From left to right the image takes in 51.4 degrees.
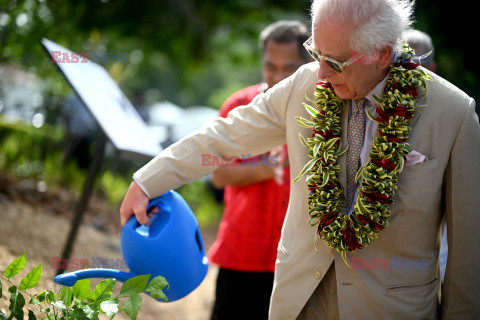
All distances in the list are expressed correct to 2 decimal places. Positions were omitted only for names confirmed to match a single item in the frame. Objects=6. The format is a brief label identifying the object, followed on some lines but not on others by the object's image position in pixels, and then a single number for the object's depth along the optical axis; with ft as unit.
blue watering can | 6.61
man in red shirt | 9.93
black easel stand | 10.91
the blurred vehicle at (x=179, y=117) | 44.47
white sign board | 9.13
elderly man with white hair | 6.10
